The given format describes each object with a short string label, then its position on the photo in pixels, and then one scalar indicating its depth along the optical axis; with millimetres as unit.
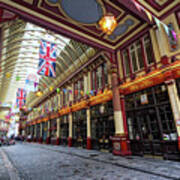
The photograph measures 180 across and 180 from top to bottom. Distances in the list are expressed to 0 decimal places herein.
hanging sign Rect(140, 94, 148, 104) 9016
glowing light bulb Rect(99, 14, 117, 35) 5824
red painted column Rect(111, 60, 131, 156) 9266
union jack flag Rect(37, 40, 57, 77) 8883
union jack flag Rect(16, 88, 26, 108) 20342
